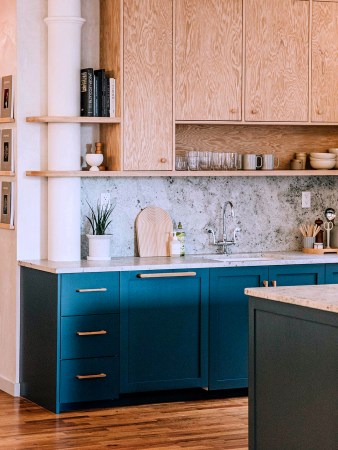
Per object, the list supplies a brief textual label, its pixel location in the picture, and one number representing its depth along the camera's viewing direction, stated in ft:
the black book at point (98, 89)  18.75
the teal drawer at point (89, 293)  17.54
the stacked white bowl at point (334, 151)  21.41
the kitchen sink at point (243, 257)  19.34
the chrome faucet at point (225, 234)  20.81
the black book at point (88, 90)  18.66
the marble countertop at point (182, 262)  17.79
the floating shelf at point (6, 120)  19.03
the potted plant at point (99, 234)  19.15
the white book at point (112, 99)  18.86
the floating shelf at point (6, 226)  19.11
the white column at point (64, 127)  18.64
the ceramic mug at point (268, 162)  20.63
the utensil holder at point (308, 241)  21.21
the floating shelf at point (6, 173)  19.11
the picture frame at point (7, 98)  19.08
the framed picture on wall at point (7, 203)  19.15
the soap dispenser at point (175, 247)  20.01
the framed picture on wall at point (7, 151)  19.13
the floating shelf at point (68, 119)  18.47
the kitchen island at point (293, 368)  11.77
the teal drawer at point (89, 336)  17.61
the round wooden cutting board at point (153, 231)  20.03
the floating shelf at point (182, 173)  18.60
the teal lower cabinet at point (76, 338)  17.56
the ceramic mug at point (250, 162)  20.39
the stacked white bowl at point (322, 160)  21.11
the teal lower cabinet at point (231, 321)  18.80
